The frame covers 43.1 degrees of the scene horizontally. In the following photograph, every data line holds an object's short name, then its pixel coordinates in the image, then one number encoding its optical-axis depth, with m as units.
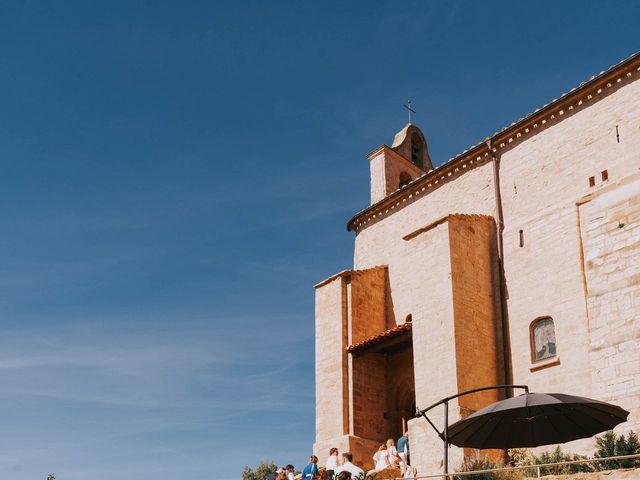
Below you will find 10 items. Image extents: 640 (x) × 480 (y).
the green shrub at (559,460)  12.73
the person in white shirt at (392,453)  15.98
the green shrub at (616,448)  12.27
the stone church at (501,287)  15.62
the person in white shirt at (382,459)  15.84
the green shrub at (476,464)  15.12
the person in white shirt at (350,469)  14.52
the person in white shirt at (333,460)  16.06
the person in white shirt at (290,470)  16.48
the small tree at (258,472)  34.31
